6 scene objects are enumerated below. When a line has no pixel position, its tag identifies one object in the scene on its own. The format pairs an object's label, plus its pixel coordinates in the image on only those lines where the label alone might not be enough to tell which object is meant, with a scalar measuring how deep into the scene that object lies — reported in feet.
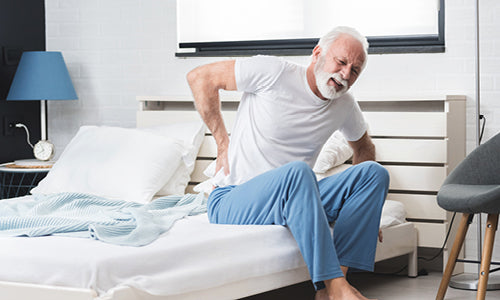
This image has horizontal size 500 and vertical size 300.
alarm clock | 13.94
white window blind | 12.73
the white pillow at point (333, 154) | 11.55
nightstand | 14.43
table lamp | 13.73
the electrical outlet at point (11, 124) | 14.44
